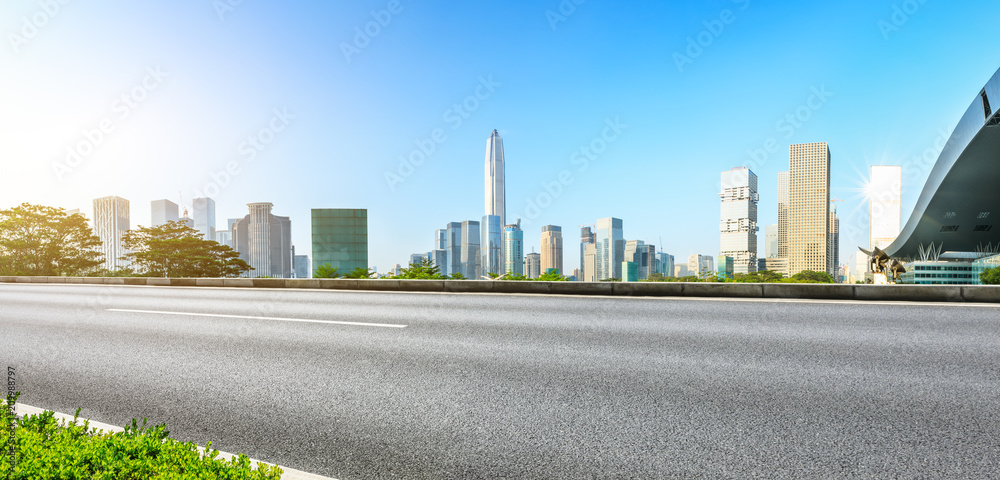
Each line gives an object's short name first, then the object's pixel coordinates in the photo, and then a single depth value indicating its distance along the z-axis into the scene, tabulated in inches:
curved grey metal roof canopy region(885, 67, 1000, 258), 1576.0
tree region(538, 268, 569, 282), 622.7
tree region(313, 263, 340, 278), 995.4
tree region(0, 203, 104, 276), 1132.5
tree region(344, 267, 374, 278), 878.4
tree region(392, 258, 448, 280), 758.7
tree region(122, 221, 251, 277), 1354.6
